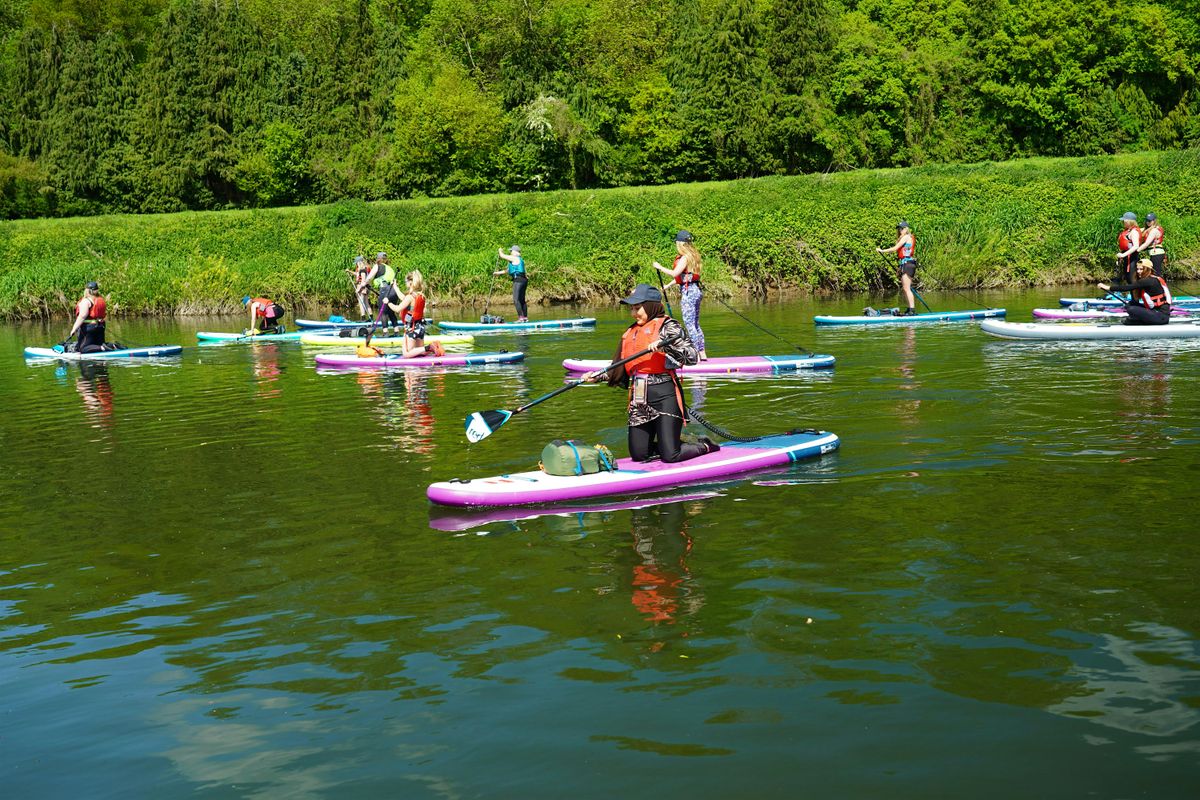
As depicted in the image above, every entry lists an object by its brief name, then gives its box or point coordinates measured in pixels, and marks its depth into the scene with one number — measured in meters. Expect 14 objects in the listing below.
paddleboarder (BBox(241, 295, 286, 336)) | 27.66
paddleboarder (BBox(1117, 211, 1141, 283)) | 22.14
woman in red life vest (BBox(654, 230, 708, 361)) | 18.02
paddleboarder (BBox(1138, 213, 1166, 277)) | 21.80
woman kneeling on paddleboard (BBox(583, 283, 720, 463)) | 10.70
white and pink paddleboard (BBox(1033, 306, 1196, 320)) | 22.72
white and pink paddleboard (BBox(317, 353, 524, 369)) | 20.92
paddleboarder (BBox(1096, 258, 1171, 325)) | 20.44
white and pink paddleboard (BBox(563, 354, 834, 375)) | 17.97
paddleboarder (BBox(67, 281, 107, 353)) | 24.39
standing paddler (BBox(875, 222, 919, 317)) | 25.34
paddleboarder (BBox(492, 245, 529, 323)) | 28.05
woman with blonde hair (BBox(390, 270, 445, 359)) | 21.23
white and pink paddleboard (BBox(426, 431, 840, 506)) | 10.25
